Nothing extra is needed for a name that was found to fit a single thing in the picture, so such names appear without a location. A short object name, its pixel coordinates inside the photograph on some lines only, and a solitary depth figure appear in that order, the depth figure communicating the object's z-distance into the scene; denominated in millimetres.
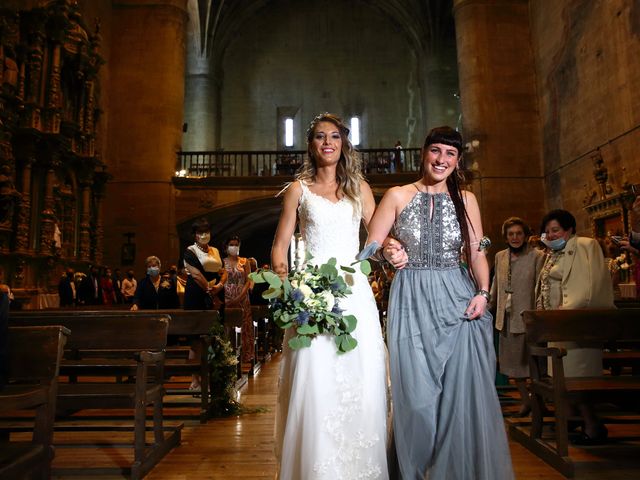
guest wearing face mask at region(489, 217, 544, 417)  4242
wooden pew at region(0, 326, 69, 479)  2398
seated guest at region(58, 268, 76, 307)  10953
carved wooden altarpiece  10344
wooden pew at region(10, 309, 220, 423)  4598
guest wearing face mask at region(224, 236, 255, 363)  6621
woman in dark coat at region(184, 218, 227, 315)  5355
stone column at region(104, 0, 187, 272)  15086
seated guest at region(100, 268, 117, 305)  12234
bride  2229
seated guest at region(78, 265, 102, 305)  11633
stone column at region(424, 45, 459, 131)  21531
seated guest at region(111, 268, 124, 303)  13070
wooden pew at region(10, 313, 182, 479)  3283
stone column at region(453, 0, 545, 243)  15172
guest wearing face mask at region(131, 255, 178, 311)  6480
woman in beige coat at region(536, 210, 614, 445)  3672
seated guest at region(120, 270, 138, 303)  13000
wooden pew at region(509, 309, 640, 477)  3246
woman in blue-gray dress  2123
